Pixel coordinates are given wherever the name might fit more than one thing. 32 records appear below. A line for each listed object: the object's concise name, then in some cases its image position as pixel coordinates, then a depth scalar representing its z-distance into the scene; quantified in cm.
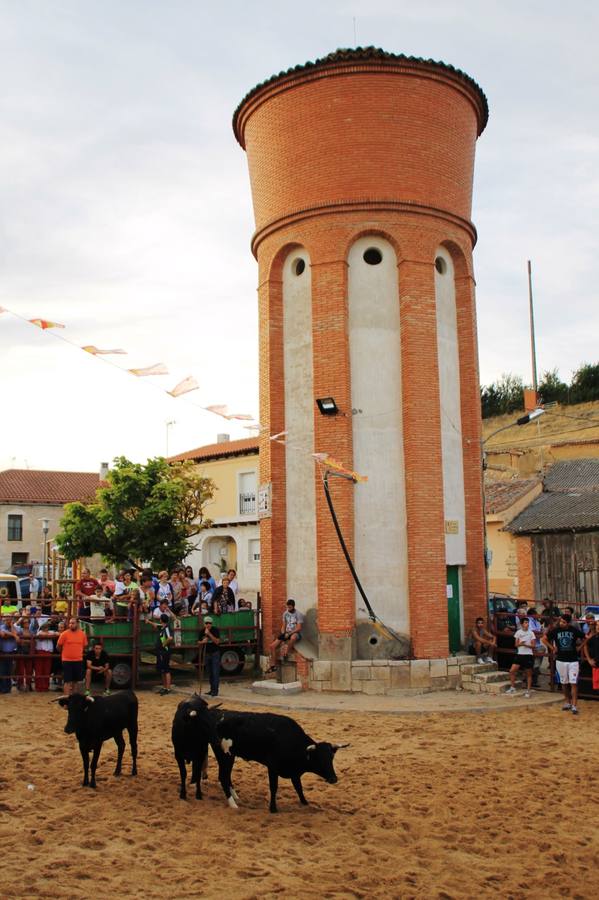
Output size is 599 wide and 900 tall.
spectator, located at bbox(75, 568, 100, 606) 1953
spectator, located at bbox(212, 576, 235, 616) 1952
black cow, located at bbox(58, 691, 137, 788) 1032
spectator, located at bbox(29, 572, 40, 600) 3432
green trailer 1792
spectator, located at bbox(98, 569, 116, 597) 1961
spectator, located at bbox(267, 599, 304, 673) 1794
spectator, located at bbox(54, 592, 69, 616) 2022
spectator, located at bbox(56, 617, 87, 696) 1544
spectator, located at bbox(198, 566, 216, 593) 2034
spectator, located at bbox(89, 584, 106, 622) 1884
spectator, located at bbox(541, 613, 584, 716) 1547
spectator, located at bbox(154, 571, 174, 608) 1932
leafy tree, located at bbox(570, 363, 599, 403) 5400
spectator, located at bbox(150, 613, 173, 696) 1759
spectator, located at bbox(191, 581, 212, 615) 1956
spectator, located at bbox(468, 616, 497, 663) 1844
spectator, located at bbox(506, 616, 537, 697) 1722
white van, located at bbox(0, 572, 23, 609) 3288
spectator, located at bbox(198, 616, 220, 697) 1689
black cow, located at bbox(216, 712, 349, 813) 932
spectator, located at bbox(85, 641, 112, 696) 1664
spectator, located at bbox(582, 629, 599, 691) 1594
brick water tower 1802
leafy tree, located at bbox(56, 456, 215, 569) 3144
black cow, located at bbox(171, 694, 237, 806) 970
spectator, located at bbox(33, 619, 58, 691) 1773
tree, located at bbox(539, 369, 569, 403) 5578
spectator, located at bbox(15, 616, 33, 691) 1769
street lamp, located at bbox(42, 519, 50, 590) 4290
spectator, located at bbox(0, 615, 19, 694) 1758
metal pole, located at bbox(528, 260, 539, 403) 5130
